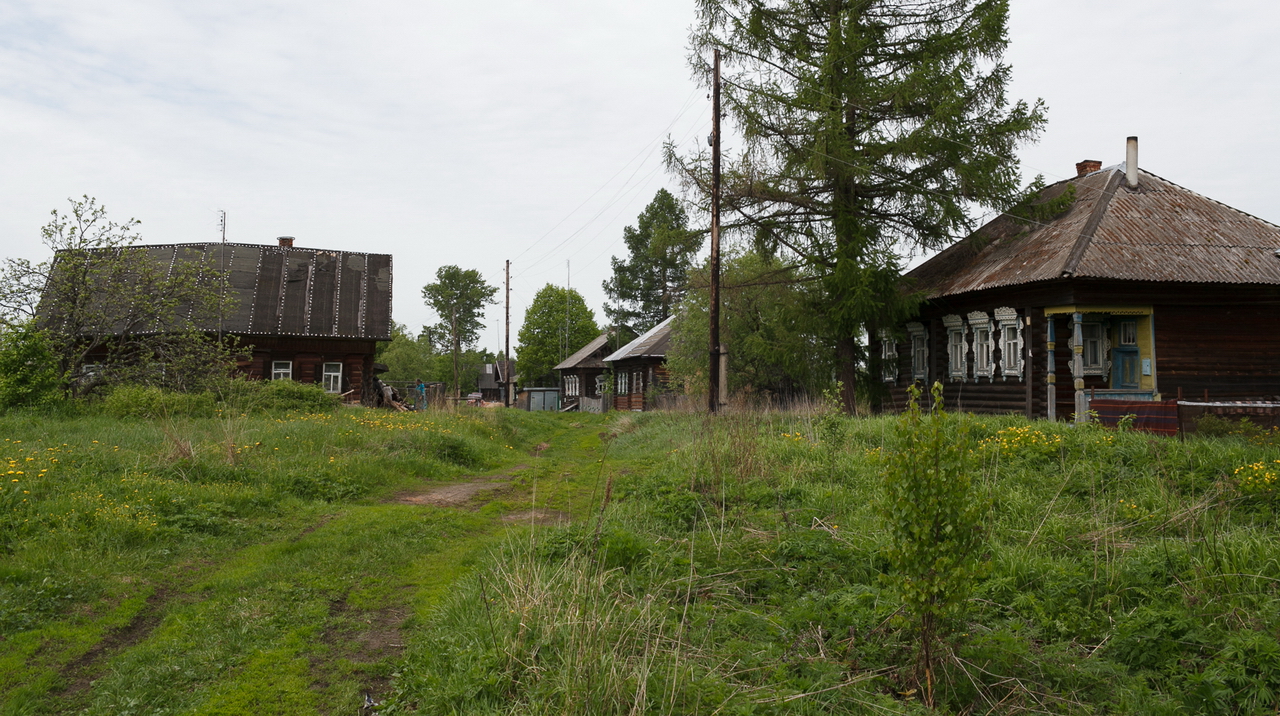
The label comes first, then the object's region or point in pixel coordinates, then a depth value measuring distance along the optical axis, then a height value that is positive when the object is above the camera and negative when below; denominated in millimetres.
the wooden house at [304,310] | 27297 +3142
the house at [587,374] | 48000 +1743
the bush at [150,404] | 14746 -165
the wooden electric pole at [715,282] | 18406 +2923
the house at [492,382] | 90312 +2143
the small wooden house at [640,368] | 37000 +1752
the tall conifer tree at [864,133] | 17812 +6321
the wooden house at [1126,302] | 15797 +2265
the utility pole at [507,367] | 39250 +1702
